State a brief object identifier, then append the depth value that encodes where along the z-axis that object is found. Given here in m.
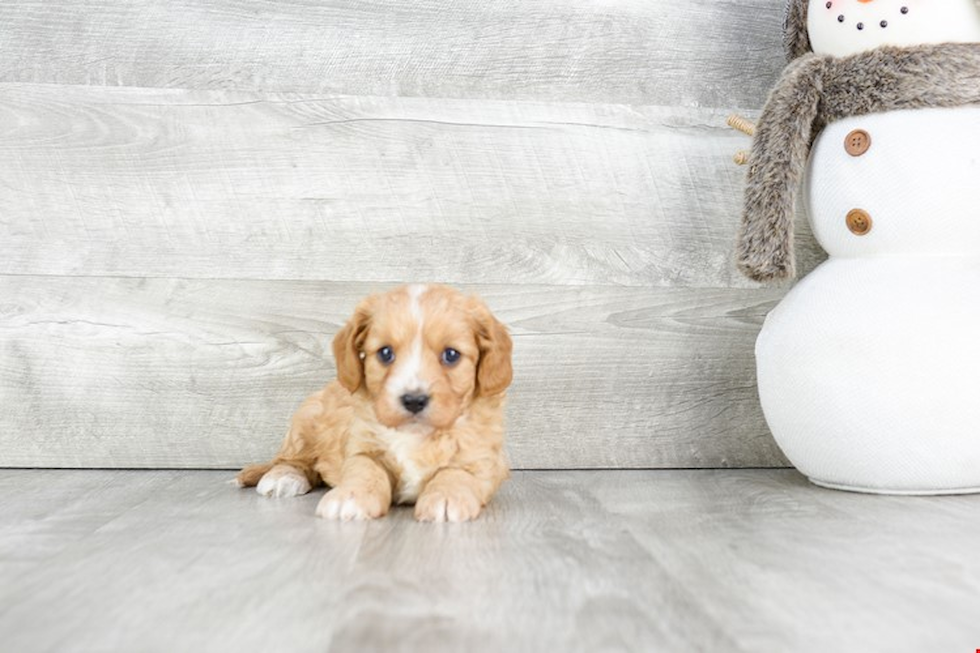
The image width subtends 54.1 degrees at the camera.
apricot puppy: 1.44
